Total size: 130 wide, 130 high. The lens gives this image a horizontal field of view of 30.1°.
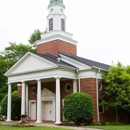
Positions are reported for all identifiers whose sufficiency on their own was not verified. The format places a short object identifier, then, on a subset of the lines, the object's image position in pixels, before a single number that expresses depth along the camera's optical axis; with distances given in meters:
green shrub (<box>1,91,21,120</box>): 28.80
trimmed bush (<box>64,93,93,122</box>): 21.77
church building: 24.02
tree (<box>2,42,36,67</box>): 51.44
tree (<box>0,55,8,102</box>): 45.41
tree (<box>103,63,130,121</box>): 24.12
